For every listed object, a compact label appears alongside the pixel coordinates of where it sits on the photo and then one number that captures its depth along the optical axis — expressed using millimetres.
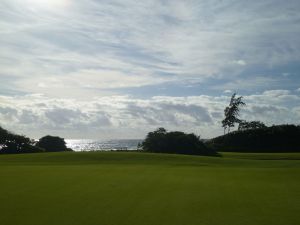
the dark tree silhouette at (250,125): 63405
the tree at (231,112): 59170
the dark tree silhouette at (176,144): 40230
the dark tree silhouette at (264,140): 51807
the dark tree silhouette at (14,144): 43398
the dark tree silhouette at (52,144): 49357
